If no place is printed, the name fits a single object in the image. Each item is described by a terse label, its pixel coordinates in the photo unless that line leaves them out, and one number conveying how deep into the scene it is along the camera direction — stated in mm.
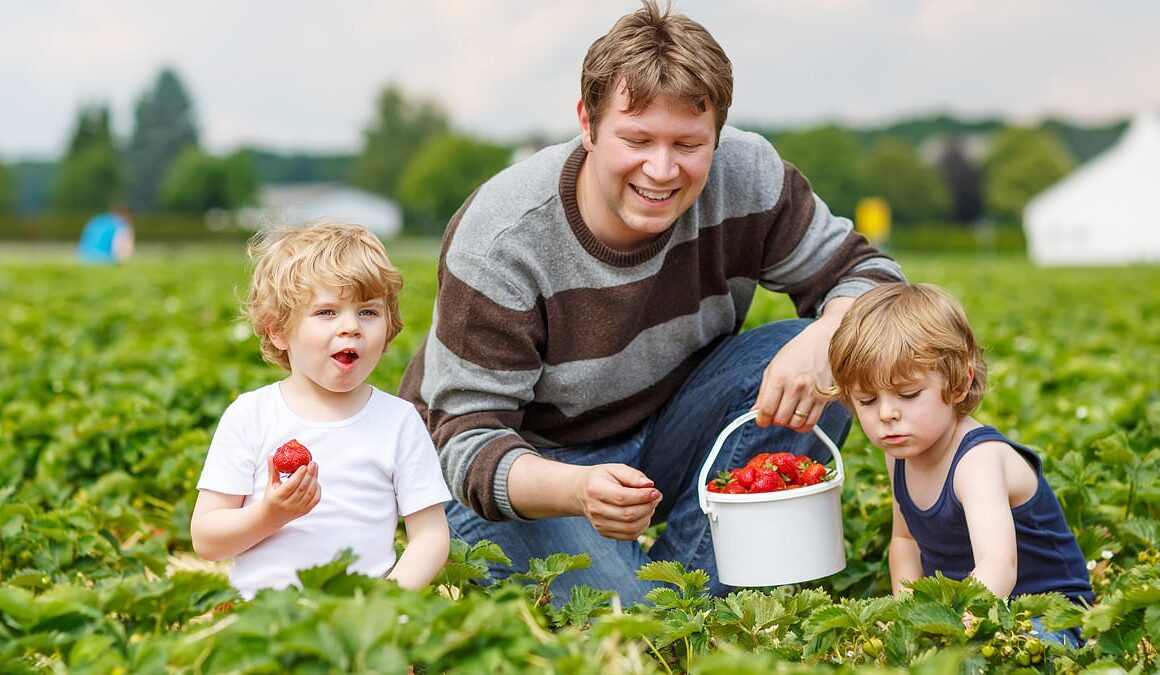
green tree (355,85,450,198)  79750
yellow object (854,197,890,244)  51156
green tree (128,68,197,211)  81375
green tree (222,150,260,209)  68500
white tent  52156
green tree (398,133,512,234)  73188
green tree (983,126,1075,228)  67312
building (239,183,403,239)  82081
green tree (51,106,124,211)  64875
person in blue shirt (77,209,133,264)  23156
